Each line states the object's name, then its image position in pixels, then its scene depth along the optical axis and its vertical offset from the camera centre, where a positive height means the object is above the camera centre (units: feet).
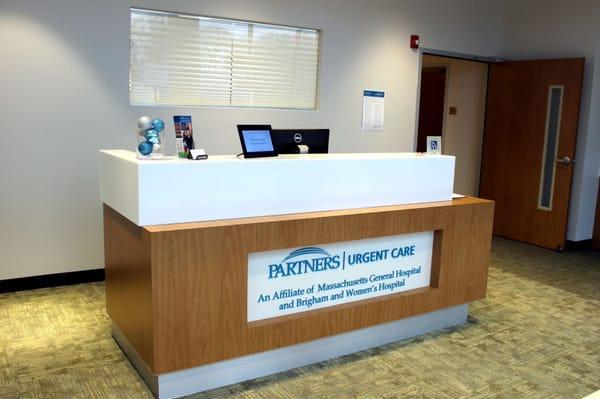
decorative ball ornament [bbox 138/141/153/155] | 8.54 -0.53
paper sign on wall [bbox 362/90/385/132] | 17.62 +0.39
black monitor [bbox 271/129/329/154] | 10.69 -0.41
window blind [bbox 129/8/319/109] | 14.11 +1.48
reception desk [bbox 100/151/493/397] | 8.29 -2.37
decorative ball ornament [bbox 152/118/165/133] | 8.75 -0.18
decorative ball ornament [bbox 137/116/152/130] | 8.75 -0.16
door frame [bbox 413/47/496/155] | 18.72 +2.42
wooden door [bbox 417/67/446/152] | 24.90 +0.93
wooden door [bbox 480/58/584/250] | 18.39 -0.63
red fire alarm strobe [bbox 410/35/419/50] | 18.19 +2.69
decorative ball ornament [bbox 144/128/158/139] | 8.70 -0.30
